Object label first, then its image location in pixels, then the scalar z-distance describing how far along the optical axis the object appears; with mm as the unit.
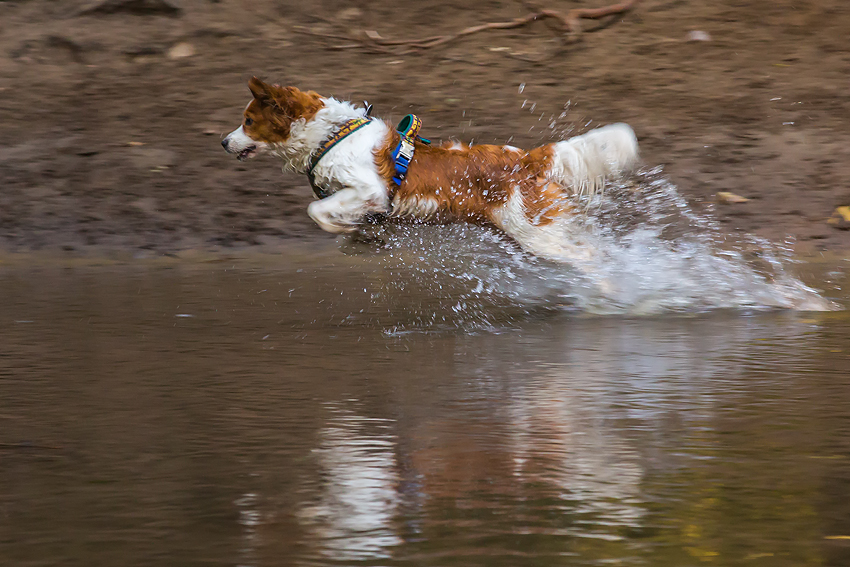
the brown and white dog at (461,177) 11750
